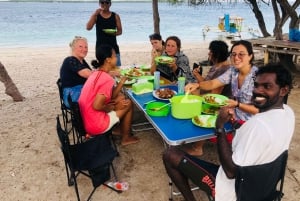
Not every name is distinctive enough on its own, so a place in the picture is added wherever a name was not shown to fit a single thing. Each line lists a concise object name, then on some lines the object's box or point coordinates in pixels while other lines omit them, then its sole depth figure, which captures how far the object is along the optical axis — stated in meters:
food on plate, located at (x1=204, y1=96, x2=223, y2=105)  2.38
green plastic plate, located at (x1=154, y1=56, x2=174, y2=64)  3.38
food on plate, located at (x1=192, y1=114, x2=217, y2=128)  2.06
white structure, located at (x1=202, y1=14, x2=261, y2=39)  14.72
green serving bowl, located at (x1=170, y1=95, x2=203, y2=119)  2.18
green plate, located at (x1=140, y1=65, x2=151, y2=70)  3.94
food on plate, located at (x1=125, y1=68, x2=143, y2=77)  3.53
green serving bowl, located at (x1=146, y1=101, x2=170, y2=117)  2.27
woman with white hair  3.28
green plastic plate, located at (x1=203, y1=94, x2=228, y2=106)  2.34
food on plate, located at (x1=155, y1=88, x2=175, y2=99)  2.64
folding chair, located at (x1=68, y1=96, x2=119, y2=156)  2.59
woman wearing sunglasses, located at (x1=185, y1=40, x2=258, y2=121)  2.48
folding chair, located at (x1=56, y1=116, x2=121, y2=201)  2.13
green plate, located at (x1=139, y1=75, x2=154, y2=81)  3.25
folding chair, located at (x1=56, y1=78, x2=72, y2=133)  3.34
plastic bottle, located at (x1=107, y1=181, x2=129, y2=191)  2.54
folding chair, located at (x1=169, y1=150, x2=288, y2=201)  1.45
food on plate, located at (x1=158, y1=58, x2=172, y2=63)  3.38
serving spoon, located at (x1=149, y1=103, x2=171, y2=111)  2.27
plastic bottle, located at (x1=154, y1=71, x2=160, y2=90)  2.95
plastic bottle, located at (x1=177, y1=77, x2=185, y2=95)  2.66
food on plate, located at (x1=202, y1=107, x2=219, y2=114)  2.30
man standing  4.45
